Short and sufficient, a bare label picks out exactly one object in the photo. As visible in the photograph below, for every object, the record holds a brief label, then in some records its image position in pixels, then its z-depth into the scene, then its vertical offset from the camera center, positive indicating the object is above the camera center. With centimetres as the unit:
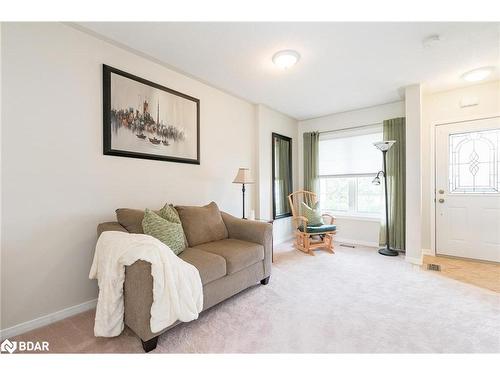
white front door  322 -3
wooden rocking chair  367 -82
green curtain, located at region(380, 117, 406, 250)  371 +12
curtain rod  404 +114
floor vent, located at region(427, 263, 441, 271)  300 -107
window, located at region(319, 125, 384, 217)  412 +32
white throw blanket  148 -65
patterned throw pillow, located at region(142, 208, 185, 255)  196 -36
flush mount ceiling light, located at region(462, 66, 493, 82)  280 +144
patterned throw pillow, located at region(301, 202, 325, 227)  383 -48
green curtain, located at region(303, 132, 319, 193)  463 +55
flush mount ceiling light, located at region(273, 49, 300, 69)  239 +141
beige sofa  151 -61
